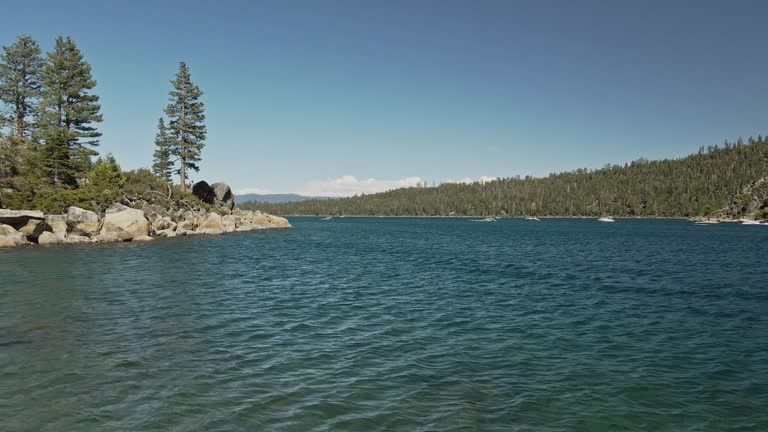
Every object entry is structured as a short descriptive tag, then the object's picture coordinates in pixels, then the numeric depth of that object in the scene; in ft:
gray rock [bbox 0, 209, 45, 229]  142.72
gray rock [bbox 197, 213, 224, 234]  242.21
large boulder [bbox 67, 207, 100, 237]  166.40
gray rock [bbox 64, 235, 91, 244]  163.53
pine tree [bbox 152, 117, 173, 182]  365.20
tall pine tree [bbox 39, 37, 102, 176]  197.26
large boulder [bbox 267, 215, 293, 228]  345.66
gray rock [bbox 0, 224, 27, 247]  143.84
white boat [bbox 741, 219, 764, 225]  488.93
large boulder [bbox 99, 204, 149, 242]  175.63
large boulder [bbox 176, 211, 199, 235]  223.75
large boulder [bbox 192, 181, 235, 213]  273.33
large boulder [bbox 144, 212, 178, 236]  204.44
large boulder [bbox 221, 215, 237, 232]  264.52
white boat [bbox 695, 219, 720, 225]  557.33
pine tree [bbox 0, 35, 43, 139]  214.48
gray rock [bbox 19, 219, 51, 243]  152.56
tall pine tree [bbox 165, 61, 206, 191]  259.19
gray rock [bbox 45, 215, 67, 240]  161.07
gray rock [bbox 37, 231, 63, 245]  157.07
